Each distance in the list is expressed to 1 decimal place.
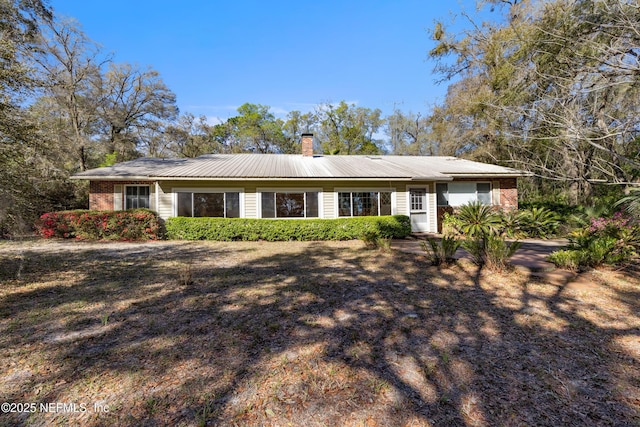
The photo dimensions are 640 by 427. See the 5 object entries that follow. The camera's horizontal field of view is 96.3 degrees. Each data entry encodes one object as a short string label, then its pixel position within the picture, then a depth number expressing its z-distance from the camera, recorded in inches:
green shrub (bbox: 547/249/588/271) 243.3
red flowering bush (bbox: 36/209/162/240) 437.4
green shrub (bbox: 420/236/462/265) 268.1
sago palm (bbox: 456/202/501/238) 437.7
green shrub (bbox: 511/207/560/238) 479.2
